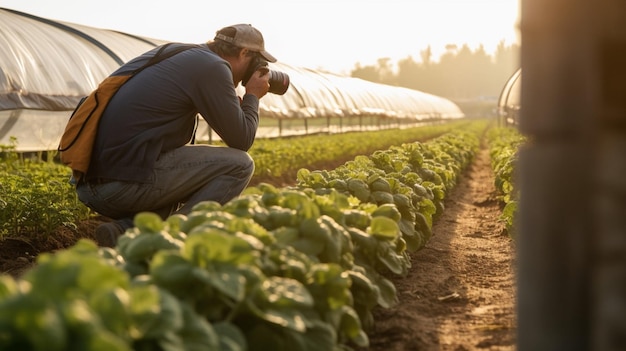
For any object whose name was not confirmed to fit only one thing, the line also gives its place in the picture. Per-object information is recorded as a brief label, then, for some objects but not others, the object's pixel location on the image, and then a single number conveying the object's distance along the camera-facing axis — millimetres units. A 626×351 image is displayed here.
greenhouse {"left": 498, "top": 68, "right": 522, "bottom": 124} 23578
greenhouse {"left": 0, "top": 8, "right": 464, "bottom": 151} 9625
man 4270
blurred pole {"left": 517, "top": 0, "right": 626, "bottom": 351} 1591
